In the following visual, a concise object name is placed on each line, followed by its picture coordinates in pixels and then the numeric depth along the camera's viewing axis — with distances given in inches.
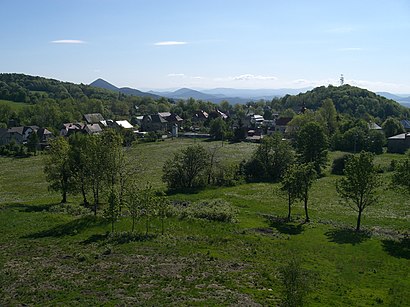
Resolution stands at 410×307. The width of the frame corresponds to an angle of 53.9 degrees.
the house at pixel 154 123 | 5492.1
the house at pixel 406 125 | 4929.6
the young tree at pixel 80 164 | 1863.9
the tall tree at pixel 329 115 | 4537.4
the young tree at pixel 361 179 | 1571.1
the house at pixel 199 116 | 6383.9
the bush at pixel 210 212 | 1695.4
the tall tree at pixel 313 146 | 2851.9
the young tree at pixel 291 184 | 1723.7
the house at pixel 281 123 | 5019.7
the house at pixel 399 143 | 3730.6
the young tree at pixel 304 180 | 1720.0
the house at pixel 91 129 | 4643.2
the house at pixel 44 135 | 4257.9
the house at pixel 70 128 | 4677.7
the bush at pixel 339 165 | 2819.9
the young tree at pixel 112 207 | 1462.8
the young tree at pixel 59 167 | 1940.2
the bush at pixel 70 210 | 1786.4
